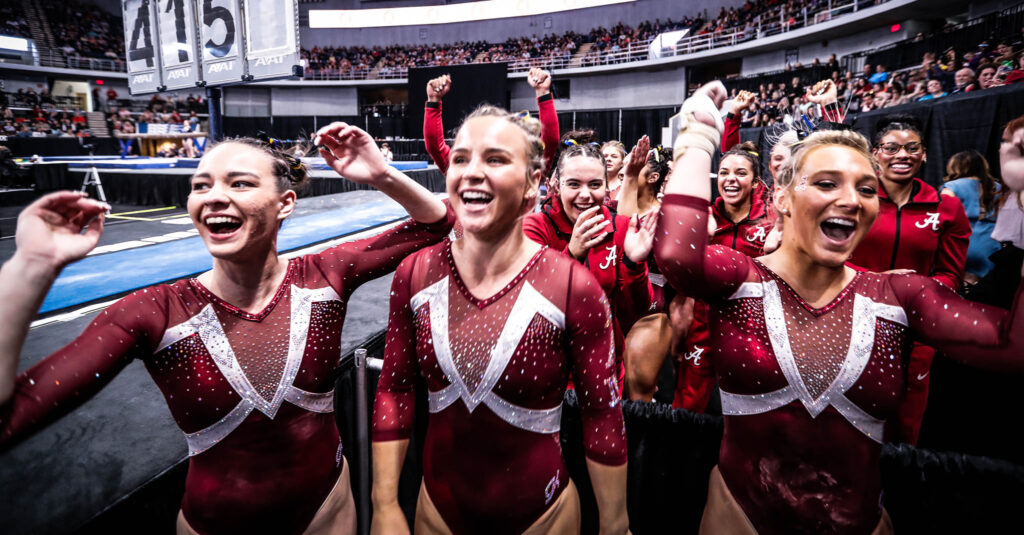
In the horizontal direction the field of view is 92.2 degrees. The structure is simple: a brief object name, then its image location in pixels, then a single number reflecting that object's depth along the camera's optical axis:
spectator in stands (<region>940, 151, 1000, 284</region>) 4.18
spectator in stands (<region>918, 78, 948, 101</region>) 7.45
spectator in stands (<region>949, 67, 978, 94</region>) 6.77
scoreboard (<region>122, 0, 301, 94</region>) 6.63
